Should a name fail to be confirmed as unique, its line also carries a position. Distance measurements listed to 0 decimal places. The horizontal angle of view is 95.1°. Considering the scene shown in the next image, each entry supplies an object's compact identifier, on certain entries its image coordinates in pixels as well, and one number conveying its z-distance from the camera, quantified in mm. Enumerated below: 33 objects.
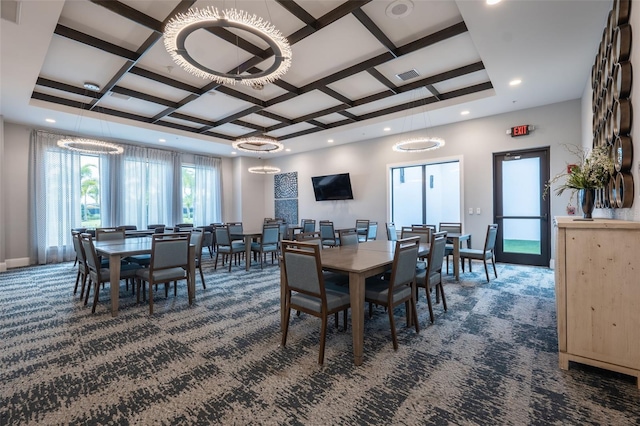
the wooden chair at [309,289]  2301
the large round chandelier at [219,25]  2301
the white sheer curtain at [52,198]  6648
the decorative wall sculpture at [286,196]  10164
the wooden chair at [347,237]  4129
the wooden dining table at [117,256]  3418
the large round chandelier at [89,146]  5545
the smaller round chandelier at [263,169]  8503
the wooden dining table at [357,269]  2301
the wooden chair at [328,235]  6969
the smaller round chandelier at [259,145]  6012
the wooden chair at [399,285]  2494
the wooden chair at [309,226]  8042
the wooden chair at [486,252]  4707
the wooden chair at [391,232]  6073
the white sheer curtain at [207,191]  9523
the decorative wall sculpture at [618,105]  2260
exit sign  5793
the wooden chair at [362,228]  7170
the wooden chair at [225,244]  5848
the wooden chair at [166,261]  3426
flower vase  2465
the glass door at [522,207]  5801
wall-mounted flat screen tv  8594
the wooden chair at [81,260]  3892
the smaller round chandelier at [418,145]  5523
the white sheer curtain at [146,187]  7918
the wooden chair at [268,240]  5938
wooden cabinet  1949
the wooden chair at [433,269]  3066
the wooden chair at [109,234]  4812
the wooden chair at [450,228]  5457
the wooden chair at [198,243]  4449
